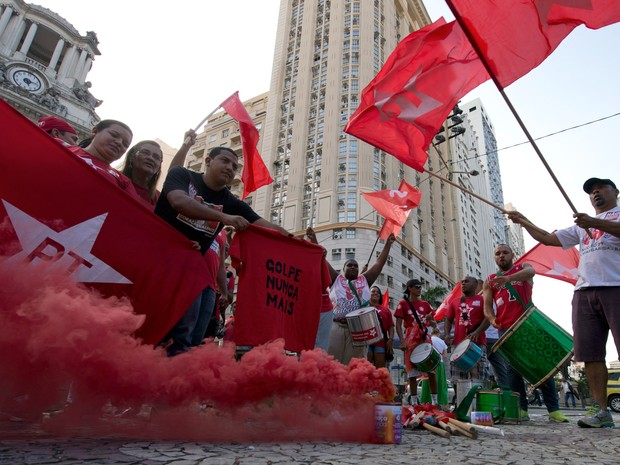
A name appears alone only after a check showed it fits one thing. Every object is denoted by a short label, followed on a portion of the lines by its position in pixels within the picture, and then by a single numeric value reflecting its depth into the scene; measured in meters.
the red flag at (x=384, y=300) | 7.93
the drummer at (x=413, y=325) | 5.31
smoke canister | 2.28
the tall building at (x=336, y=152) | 40.53
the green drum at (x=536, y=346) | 4.12
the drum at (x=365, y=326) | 4.83
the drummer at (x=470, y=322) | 4.96
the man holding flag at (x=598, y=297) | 3.38
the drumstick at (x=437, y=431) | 2.70
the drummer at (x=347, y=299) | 5.38
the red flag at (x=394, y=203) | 6.86
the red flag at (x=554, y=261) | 6.30
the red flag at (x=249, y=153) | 4.95
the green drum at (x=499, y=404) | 3.94
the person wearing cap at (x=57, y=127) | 3.46
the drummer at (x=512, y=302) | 4.55
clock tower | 33.59
